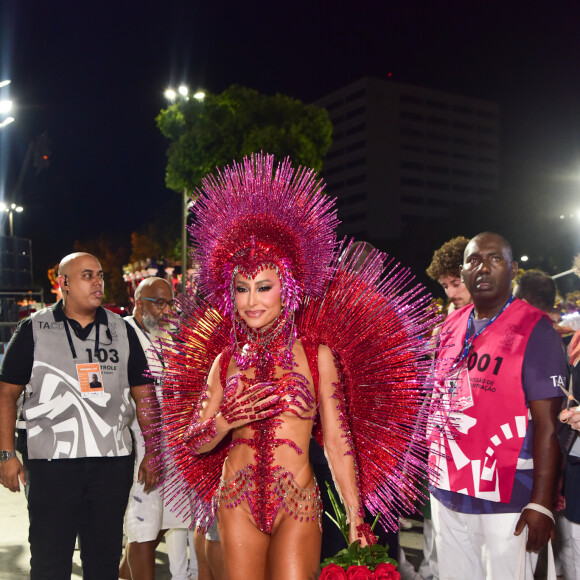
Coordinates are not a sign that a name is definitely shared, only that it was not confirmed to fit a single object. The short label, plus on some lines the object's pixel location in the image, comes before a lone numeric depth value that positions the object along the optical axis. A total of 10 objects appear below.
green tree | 24.12
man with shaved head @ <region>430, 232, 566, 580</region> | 3.15
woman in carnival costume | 2.87
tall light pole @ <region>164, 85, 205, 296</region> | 19.25
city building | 112.19
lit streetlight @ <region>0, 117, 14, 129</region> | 14.17
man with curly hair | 5.07
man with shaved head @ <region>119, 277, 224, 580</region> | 4.68
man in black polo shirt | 3.80
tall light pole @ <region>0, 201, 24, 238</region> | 19.35
